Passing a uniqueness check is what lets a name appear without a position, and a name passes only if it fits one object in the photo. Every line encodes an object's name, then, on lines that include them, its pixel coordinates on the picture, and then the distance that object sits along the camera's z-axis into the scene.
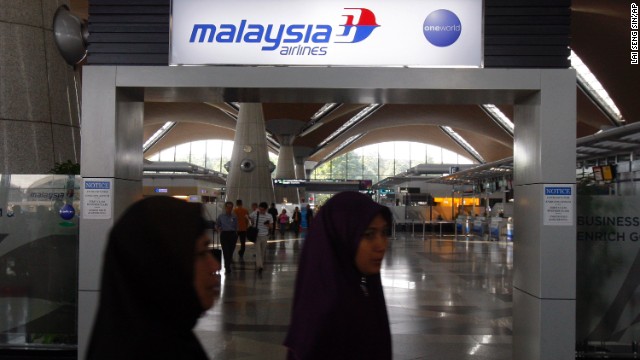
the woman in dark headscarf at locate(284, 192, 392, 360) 2.81
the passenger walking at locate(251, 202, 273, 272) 15.69
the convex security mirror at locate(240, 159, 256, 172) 28.56
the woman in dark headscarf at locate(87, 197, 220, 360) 1.62
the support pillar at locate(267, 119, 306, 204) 48.00
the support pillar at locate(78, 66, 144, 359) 6.39
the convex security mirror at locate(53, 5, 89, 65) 8.03
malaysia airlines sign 6.30
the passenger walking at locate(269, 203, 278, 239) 29.03
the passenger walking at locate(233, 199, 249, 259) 16.77
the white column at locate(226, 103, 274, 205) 28.66
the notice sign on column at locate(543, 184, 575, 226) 6.23
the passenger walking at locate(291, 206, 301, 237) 35.00
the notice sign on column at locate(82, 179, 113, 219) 6.43
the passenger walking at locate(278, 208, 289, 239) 34.09
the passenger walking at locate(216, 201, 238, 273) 14.94
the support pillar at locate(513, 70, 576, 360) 6.20
